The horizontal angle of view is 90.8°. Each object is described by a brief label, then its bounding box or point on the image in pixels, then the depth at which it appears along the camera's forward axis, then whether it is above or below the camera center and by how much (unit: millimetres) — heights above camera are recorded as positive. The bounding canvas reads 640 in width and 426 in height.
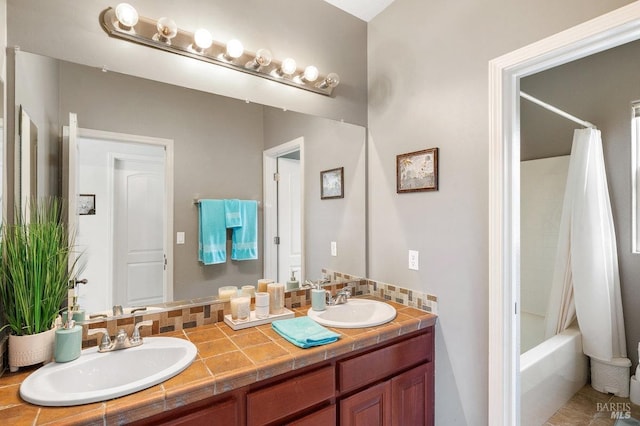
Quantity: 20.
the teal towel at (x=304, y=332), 1284 -520
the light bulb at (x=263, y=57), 1630 +808
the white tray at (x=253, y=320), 1462 -516
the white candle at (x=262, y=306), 1548 -457
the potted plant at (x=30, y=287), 1029 -244
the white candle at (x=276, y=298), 1632 -445
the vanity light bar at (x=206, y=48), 1314 +793
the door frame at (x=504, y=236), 1437 -113
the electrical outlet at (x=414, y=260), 1819 -282
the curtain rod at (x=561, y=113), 1969 +695
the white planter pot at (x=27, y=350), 1028 -447
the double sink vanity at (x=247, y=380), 897 -566
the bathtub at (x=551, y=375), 1907 -1111
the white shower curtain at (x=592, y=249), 2367 -296
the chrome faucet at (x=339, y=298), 1874 -516
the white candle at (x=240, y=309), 1500 -458
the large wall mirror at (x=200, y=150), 1265 +343
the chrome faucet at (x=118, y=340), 1191 -489
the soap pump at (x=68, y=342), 1085 -444
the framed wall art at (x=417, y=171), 1726 +235
